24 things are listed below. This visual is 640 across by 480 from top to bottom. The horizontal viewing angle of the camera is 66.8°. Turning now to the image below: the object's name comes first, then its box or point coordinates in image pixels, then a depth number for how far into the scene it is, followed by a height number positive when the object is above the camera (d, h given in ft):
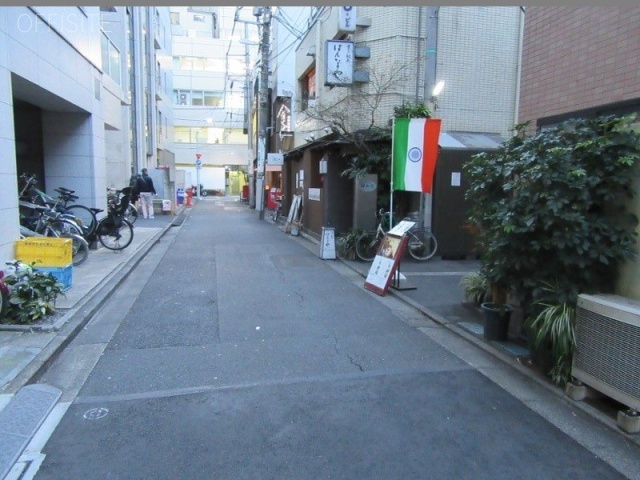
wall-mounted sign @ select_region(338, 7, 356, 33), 42.32 +14.79
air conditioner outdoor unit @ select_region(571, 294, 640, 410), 12.53 -4.09
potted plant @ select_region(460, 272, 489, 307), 23.85 -4.77
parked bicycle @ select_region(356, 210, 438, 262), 37.86 -4.15
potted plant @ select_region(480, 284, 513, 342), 19.19 -5.03
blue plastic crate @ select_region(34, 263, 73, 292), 23.26 -4.48
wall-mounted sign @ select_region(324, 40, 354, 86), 41.47 +10.79
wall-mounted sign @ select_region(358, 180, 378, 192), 39.78 +0.36
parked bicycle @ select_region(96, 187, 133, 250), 37.24 -3.33
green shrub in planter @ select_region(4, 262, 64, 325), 19.26 -4.63
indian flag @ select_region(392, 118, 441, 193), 29.04 +2.43
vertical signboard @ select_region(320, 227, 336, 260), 39.88 -4.71
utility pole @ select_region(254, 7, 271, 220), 76.23 +14.37
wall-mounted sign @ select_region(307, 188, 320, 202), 51.12 -0.61
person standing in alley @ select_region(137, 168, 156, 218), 63.20 -1.33
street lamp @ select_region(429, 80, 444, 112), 32.55 +6.85
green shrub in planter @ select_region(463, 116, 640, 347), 14.49 -0.51
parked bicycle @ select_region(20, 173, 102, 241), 32.60 -1.55
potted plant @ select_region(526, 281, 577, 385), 14.76 -4.24
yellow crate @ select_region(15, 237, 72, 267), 23.12 -3.31
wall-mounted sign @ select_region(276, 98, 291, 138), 76.95 +11.64
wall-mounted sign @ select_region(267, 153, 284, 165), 72.79 +4.22
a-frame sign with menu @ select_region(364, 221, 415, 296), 27.94 -4.13
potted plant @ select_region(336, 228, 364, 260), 38.78 -4.43
